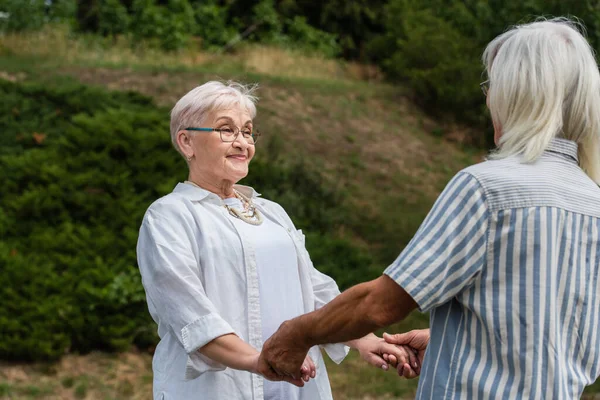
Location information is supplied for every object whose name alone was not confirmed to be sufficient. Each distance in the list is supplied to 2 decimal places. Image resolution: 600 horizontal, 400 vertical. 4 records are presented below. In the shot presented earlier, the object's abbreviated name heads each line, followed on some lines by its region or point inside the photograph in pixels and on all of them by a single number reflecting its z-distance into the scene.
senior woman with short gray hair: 3.11
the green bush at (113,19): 21.09
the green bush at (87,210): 8.38
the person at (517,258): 2.33
